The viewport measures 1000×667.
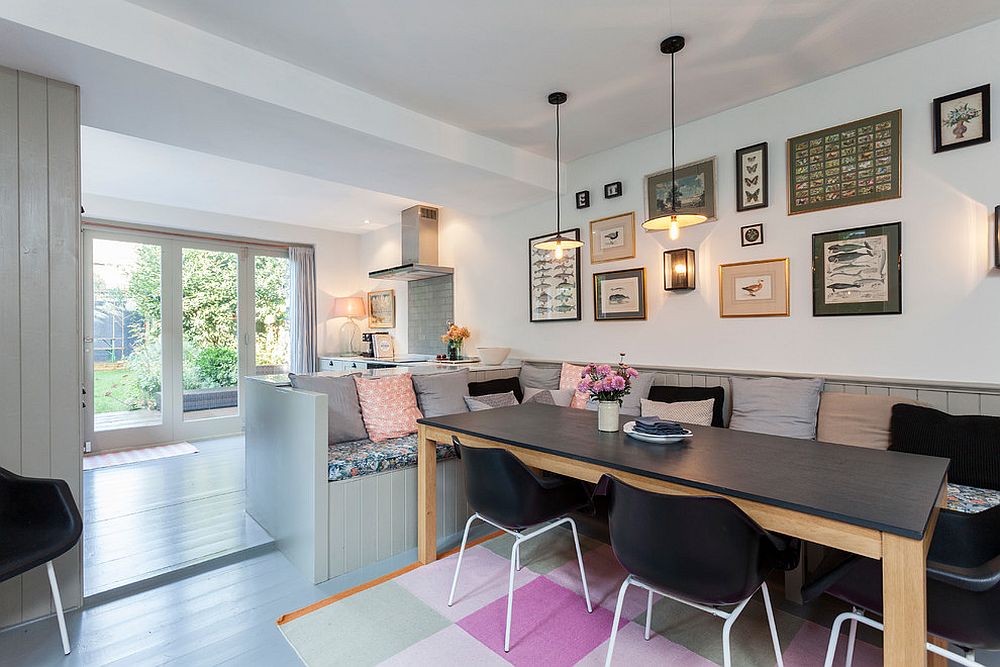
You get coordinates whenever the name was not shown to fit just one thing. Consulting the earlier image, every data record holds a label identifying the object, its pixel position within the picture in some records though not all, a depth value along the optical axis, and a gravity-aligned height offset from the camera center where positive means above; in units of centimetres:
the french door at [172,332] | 499 +3
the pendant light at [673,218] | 242 +58
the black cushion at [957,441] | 208 -51
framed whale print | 259 +32
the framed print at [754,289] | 300 +26
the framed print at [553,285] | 413 +41
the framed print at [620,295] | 368 +28
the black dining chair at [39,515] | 182 -72
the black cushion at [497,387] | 385 -46
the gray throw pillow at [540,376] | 401 -38
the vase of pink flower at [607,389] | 212 -26
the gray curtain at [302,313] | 626 +27
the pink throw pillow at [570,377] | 380 -37
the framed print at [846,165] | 259 +93
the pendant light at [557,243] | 298 +55
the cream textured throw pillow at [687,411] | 291 -50
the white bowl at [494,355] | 451 -22
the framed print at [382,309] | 638 +32
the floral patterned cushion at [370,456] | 251 -68
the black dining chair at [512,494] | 187 -66
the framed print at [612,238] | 374 +74
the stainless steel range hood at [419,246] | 532 +98
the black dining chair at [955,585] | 116 -70
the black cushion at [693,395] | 296 -42
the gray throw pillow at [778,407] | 266 -44
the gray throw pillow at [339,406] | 289 -45
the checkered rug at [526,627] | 178 -120
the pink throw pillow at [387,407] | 305 -49
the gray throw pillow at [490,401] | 330 -50
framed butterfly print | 305 +98
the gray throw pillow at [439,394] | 333 -44
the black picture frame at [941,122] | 231 +103
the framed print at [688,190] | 329 +100
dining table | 112 -45
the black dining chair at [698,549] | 129 -62
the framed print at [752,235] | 307 +61
